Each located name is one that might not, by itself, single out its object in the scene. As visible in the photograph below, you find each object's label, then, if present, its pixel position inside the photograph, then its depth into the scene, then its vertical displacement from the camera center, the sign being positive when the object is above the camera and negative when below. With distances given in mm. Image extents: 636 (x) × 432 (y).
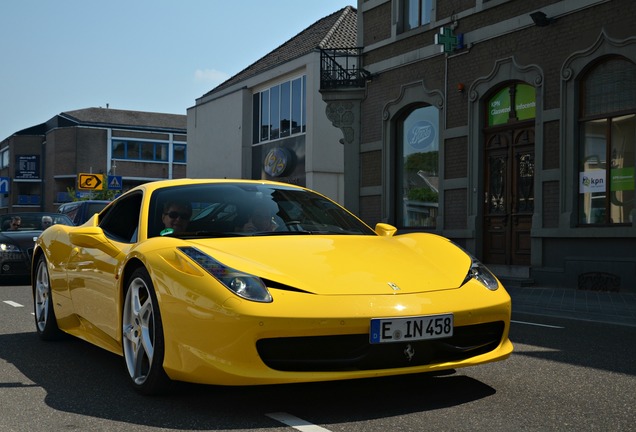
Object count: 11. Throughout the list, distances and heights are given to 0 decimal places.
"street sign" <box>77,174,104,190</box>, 38281 +2021
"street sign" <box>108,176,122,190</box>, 36672 +1931
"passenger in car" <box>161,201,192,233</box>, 5398 +78
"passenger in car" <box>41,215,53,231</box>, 15227 +81
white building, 32969 +4585
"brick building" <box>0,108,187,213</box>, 81250 +7343
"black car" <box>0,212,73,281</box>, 14453 -208
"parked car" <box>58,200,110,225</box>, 20766 +419
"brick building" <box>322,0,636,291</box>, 15062 +2147
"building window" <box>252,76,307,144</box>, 33812 +4906
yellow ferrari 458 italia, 4203 -345
